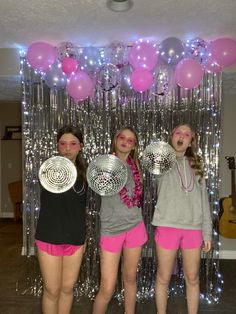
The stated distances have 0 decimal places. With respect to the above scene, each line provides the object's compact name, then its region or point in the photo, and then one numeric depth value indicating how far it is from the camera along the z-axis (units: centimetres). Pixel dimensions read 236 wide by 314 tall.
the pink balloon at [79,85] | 255
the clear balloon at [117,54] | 266
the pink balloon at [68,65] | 259
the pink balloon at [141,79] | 253
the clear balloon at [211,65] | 260
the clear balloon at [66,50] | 261
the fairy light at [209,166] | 287
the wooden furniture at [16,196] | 621
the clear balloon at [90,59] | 271
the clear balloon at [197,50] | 264
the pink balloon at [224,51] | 246
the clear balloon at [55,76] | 263
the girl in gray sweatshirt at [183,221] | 209
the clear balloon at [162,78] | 270
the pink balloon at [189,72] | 246
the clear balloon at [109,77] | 266
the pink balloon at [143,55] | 254
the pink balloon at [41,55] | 256
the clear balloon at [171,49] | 254
